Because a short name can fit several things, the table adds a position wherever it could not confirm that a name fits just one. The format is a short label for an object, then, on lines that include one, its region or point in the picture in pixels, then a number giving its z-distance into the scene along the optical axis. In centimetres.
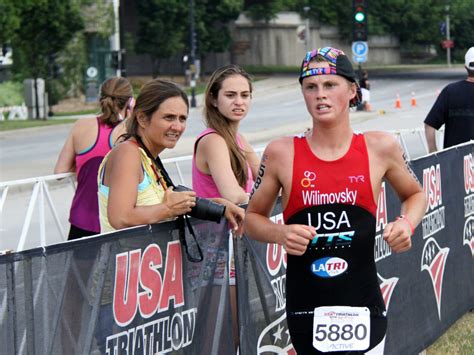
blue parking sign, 4266
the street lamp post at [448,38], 8834
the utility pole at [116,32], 5553
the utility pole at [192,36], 5774
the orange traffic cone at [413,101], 4776
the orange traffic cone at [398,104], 4684
